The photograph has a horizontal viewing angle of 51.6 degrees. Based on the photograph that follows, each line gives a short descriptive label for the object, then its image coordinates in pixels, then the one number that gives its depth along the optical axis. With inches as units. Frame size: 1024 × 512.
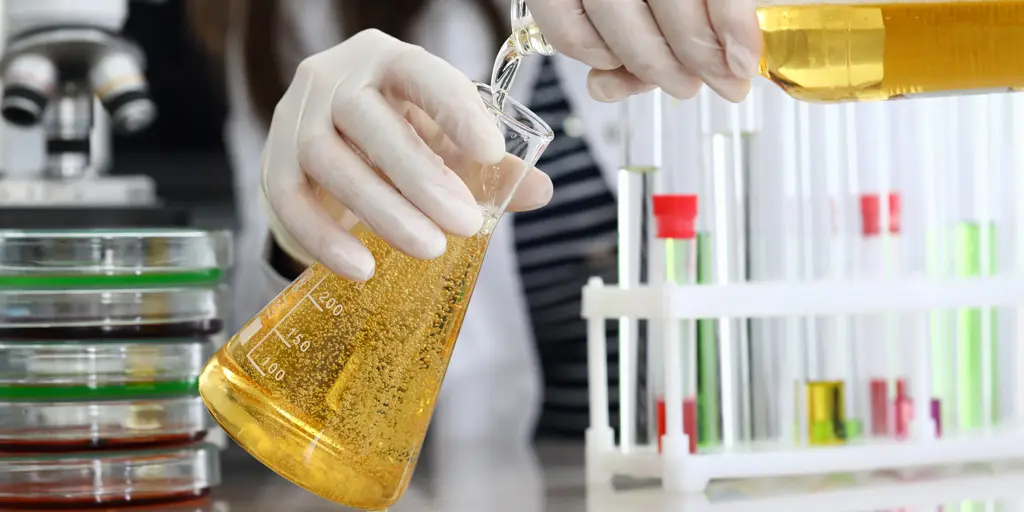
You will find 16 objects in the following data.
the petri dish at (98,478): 40.8
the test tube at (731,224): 45.6
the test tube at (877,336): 46.9
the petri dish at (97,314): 41.9
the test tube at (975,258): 48.9
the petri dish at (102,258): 41.9
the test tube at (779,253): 46.3
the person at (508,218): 72.6
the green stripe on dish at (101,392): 41.4
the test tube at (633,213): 46.4
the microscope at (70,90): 57.9
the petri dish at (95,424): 40.8
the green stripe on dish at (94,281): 42.2
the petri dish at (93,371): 41.3
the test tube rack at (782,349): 44.0
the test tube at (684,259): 44.6
